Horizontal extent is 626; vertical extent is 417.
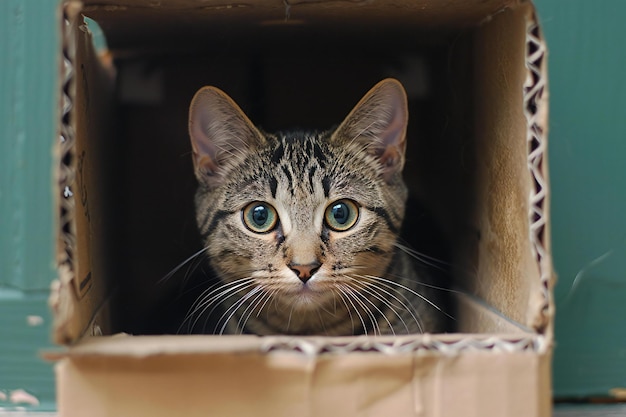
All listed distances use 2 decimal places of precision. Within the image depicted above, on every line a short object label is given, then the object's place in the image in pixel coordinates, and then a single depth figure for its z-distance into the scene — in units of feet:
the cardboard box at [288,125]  1.56
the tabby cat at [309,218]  1.89
